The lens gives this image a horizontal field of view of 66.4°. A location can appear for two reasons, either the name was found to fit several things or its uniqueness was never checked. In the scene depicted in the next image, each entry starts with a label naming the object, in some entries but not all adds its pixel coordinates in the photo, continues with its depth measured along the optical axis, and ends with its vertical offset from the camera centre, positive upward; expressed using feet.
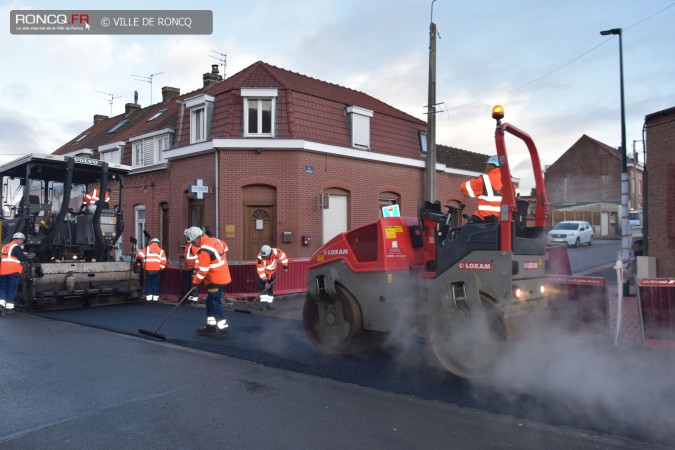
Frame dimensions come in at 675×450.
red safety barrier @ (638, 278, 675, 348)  22.25 -3.35
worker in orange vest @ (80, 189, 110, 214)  40.32 +2.61
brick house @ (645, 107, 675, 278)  35.81 +3.23
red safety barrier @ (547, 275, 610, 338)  22.58 -2.91
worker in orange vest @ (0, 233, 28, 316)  34.50 -2.33
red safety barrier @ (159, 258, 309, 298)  41.78 -3.93
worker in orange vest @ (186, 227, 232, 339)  26.66 -2.33
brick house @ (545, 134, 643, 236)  137.39 +16.53
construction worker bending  38.27 -2.80
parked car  90.43 +0.03
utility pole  40.81 +8.49
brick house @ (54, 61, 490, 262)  51.44 +7.69
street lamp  40.36 +0.57
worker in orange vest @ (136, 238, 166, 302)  40.36 -2.48
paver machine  36.06 +0.11
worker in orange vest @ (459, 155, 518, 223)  18.65 +1.57
